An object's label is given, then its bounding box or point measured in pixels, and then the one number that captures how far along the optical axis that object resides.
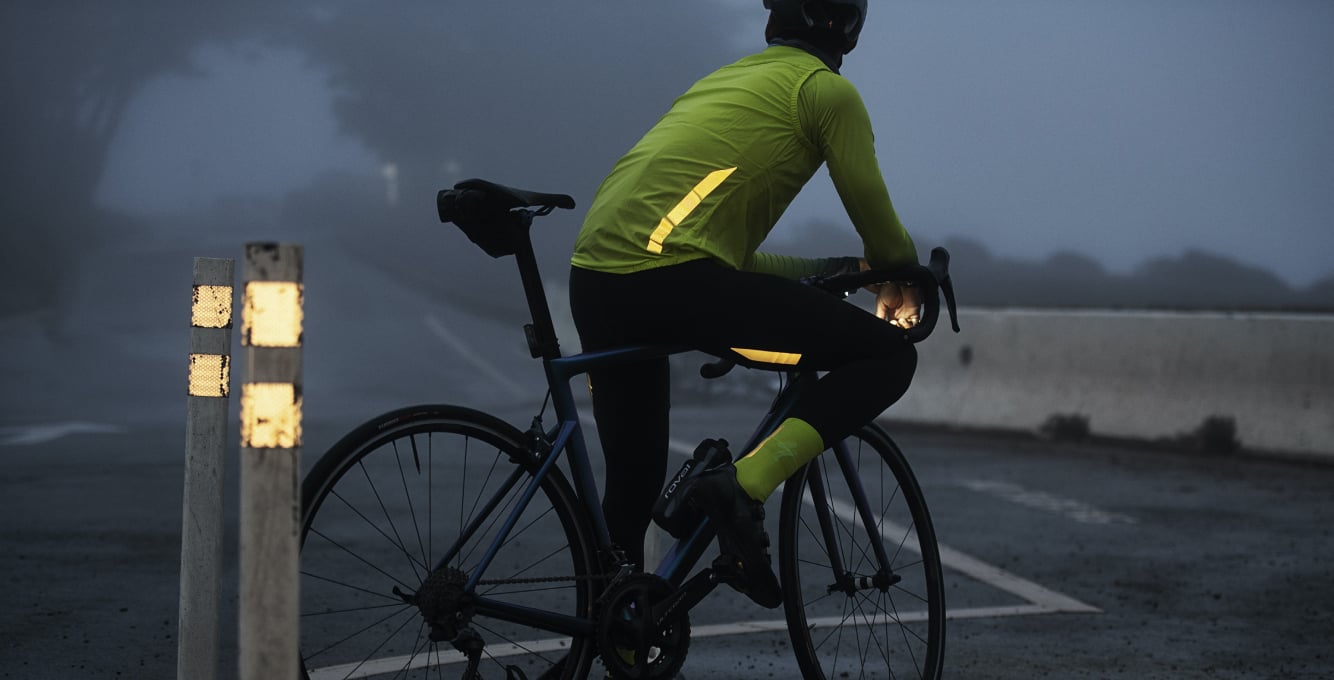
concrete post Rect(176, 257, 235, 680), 4.29
